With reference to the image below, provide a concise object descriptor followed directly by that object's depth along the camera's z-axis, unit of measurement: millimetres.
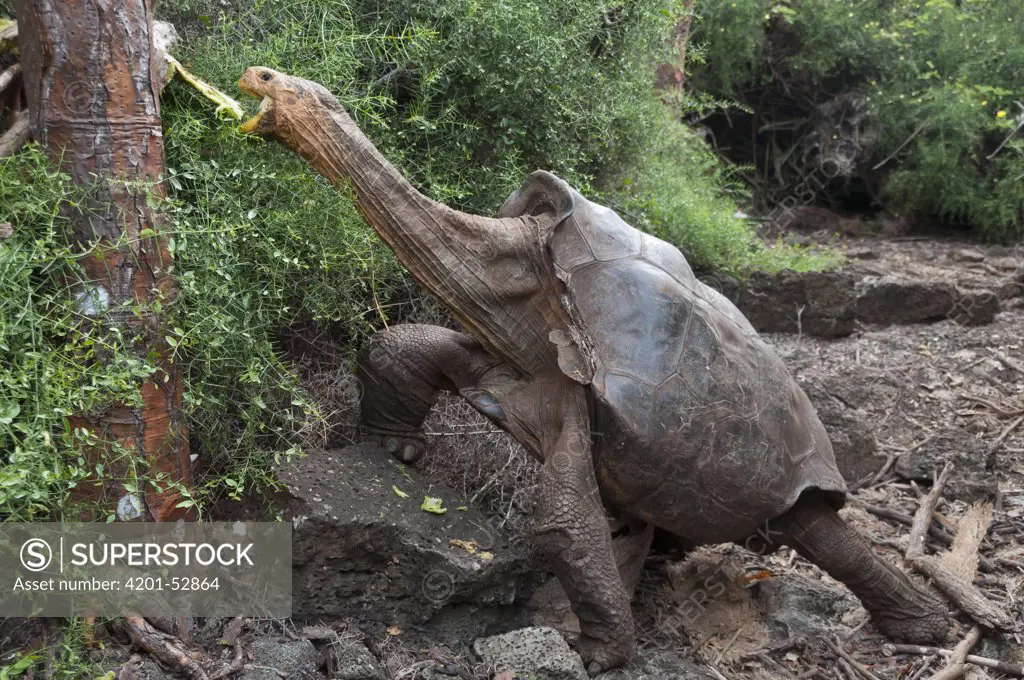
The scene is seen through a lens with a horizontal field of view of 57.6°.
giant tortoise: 3381
